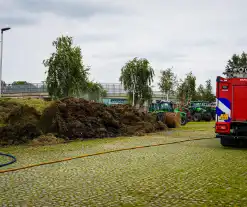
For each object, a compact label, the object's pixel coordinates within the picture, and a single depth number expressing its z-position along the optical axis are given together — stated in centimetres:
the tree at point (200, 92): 4518
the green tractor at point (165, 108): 2160
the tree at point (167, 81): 3844
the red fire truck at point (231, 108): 937
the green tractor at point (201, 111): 2661
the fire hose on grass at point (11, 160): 689
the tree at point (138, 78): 3625
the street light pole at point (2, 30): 2151
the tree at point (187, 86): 3955
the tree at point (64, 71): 2531
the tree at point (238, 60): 5170
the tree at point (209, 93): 4481
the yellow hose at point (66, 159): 642
